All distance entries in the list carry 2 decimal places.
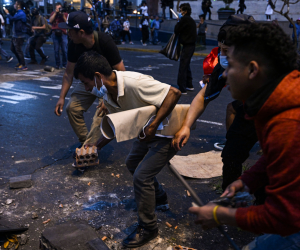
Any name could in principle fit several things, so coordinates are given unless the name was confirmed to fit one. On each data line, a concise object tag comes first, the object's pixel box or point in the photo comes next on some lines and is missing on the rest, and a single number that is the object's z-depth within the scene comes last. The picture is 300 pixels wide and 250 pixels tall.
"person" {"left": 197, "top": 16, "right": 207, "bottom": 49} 19.47
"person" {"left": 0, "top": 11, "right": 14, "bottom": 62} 12.85
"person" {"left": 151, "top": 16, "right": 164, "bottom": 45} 21.52
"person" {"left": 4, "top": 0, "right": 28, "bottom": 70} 10.88
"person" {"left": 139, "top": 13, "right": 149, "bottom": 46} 21.28
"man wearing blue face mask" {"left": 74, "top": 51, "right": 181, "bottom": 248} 2.64
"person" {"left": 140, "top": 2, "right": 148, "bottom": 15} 22.12
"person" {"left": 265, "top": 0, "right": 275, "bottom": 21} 19.88
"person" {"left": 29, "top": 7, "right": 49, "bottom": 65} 11.84
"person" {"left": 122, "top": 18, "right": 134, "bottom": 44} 21.38
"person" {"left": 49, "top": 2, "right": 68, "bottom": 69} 11.12
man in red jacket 1.25
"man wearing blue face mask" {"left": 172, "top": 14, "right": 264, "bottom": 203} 2.75
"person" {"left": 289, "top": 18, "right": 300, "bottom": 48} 16.63
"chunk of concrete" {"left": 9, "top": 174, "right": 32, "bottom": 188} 3.67
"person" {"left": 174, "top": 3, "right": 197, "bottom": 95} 8.06
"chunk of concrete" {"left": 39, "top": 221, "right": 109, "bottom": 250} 2.58
